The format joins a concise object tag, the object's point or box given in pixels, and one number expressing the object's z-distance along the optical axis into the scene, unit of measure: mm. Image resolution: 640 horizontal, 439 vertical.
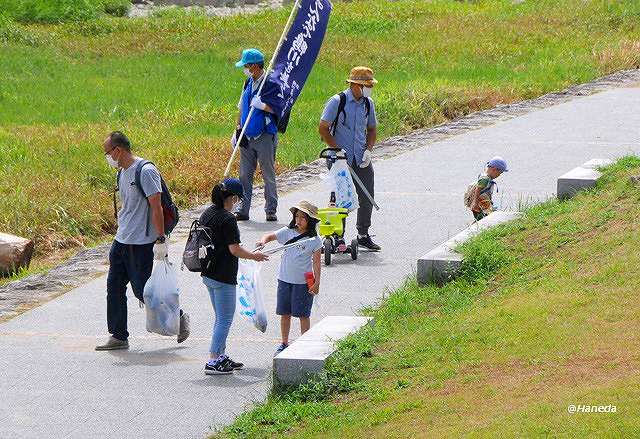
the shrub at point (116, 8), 50875
